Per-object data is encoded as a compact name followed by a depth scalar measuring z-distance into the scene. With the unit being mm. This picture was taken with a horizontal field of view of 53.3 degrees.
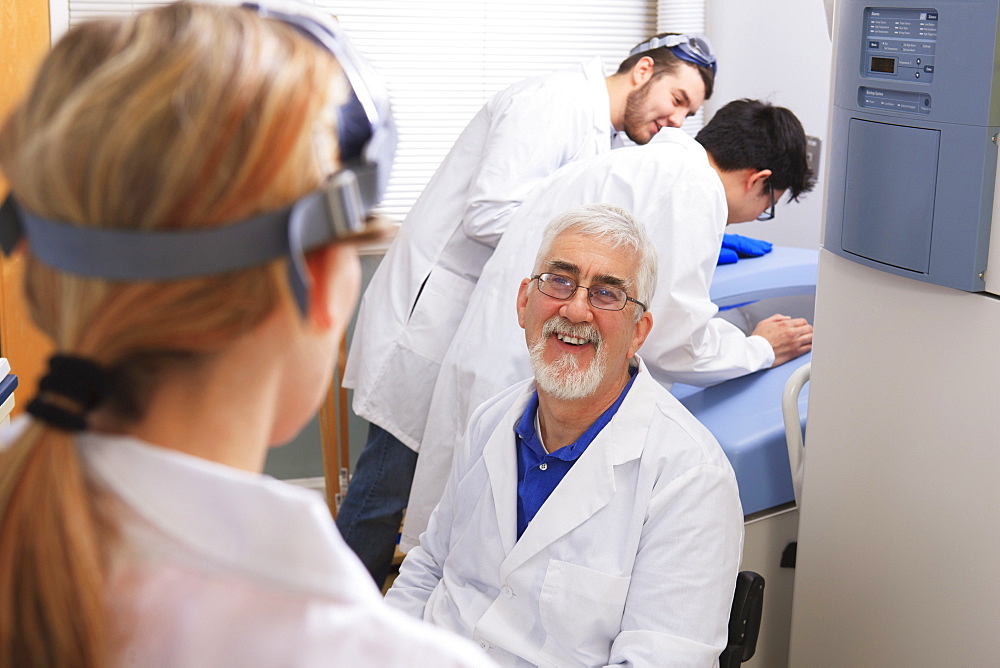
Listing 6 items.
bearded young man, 2291
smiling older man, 1472
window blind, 3330
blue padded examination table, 1875
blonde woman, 503
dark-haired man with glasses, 1954
